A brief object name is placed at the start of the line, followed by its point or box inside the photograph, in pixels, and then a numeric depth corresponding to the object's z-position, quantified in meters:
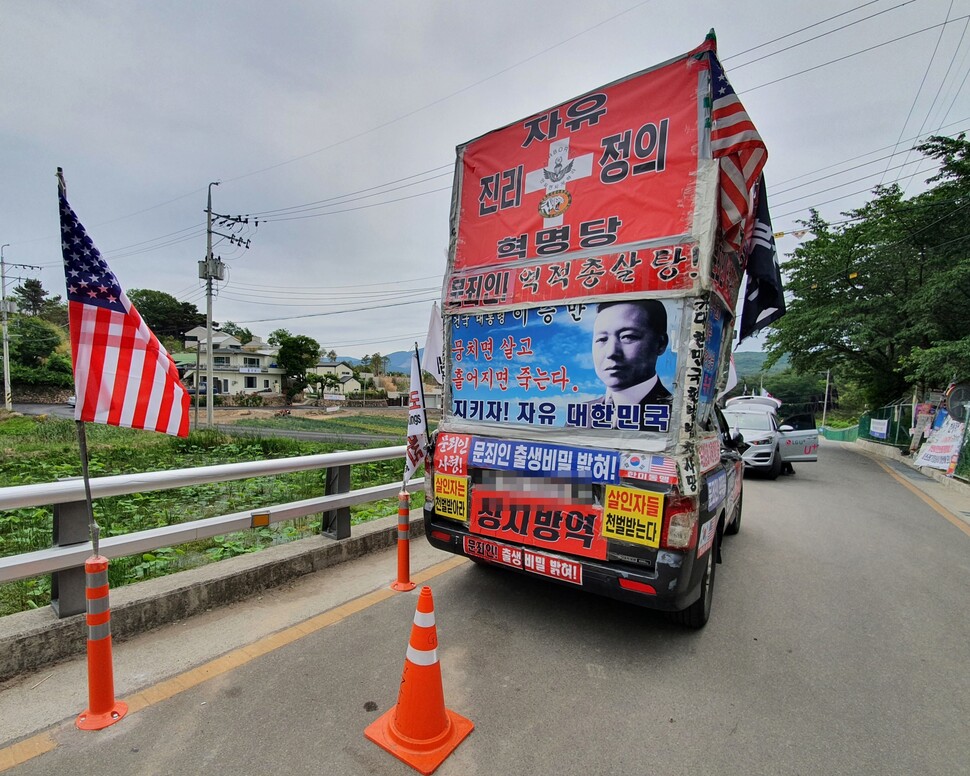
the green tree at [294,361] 63.22
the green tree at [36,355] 48.70
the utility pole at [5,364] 38.75
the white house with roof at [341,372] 80.36
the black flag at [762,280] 4.63
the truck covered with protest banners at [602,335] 2.90
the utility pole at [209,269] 29.30
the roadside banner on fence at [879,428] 20.73
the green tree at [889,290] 15.16
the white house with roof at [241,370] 59.56
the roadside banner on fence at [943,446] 11.54
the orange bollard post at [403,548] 3.80
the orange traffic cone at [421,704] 2.17
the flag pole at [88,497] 2.13
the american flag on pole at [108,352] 2.15
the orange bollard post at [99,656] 2.17
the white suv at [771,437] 10.88
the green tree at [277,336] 74.94
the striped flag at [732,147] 2.89
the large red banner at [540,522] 3.05
